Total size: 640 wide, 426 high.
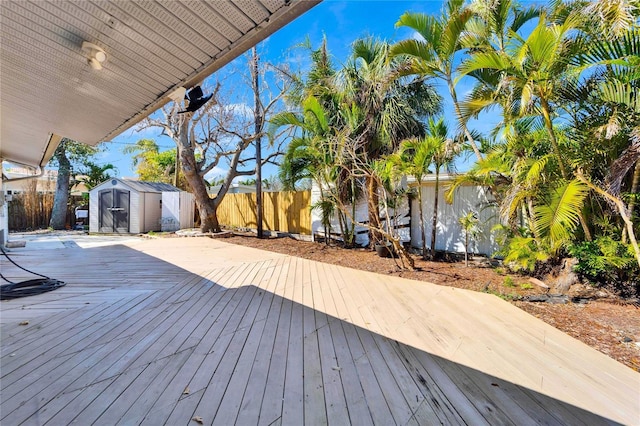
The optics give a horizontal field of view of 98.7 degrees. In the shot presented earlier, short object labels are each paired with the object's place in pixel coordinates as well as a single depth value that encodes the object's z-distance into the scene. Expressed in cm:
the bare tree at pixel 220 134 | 947
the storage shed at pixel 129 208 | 1078
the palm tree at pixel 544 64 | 312
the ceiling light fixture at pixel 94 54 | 179
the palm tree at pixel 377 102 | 604
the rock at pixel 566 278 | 356
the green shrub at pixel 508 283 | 396
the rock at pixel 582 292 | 338
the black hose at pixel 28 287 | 335
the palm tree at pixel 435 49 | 452
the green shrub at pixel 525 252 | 385
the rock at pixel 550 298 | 333
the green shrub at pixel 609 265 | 314
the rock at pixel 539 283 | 384
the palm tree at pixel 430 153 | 476
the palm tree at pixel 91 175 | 1305
